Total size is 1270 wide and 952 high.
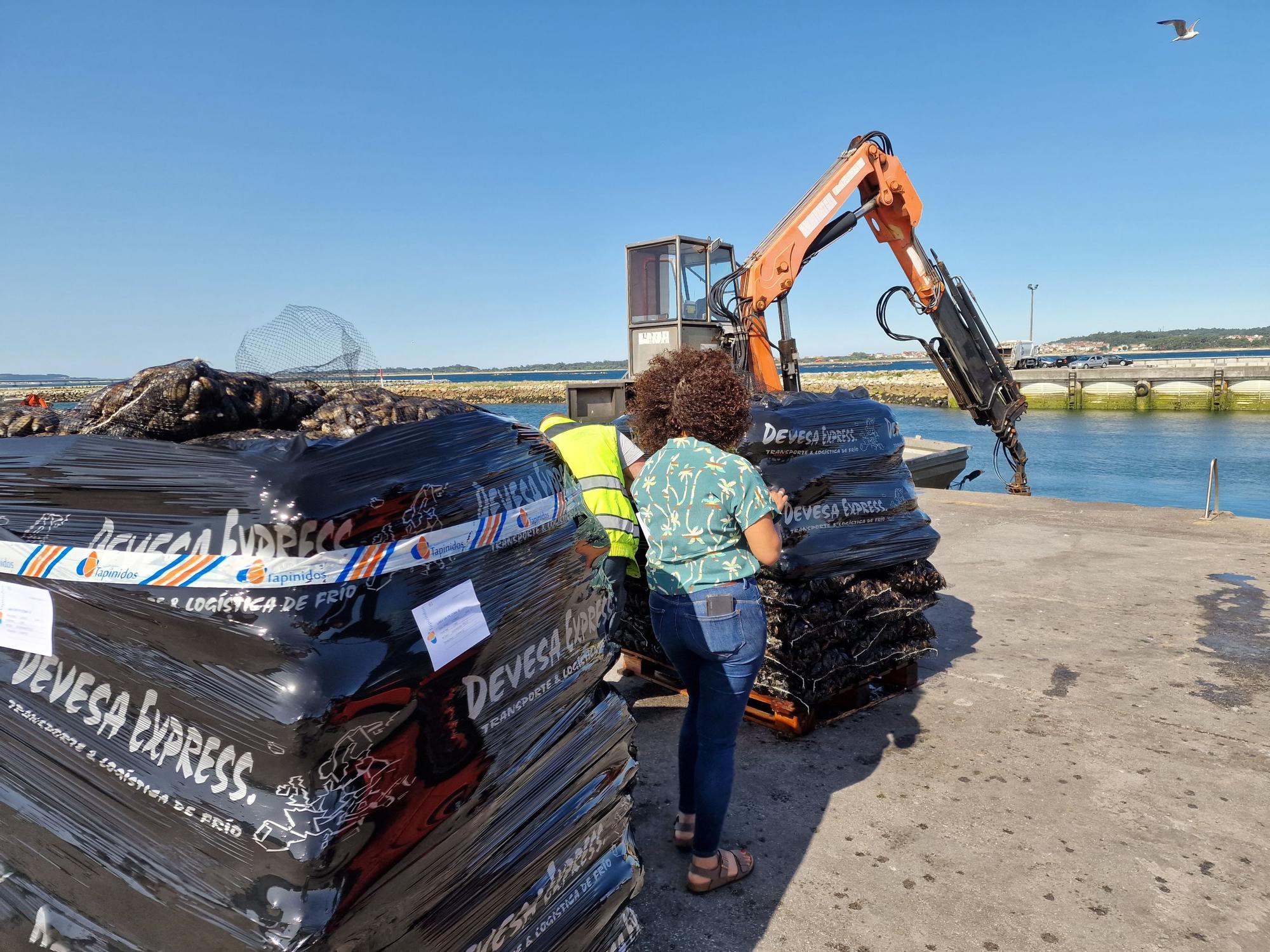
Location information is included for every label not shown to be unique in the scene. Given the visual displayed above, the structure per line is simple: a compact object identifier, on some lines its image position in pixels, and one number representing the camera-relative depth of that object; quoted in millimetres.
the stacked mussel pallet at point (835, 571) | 3627
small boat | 13523
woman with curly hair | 2449
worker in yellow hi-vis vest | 3121
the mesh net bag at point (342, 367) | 2193
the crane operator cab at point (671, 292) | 7734
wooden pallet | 3689
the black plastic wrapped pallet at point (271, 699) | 1345
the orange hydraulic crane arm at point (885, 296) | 7523
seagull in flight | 8820
